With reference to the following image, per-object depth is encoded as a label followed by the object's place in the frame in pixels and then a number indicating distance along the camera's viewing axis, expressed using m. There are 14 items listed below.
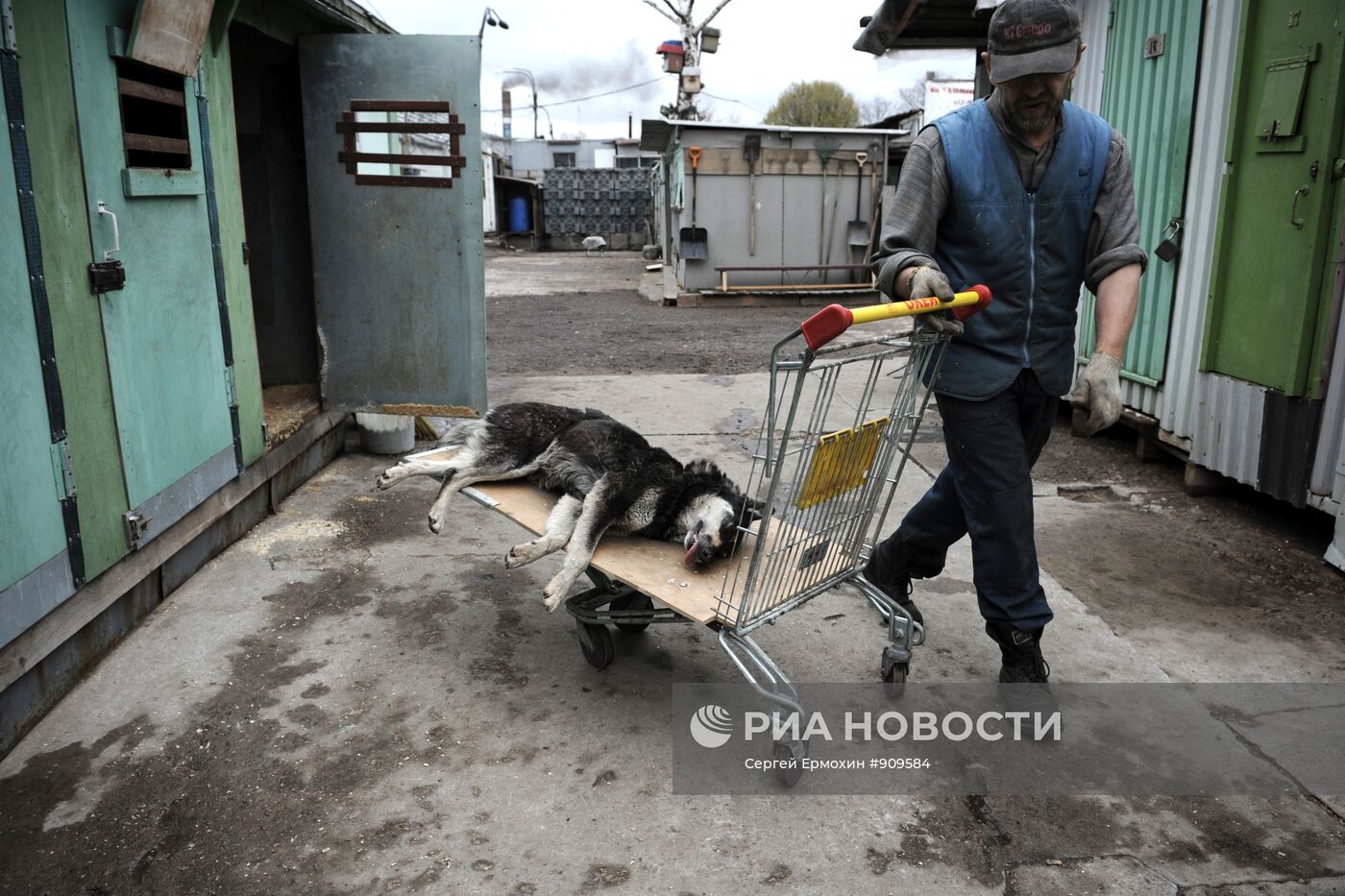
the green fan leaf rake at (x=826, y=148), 15.48
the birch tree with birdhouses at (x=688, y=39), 25.81
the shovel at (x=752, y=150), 15.24
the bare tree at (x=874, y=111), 53.00
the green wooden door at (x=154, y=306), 3.56
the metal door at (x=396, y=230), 5.62
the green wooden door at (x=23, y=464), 2.96
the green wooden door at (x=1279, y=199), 4.45
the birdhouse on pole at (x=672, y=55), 27.05
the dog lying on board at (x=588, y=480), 3.18
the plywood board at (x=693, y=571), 2.89
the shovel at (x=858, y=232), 15.80
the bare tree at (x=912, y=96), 51.05
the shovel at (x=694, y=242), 15.52
